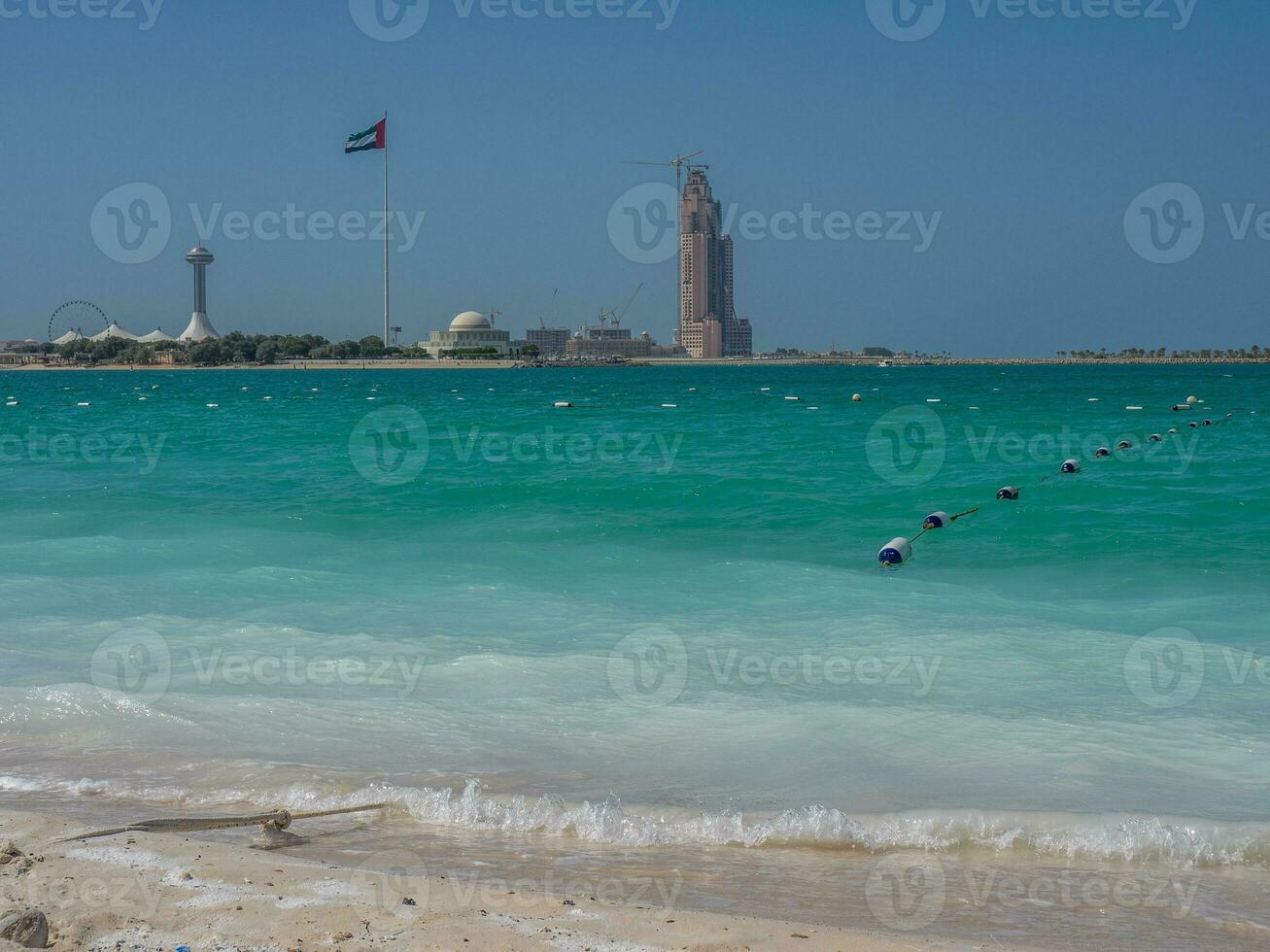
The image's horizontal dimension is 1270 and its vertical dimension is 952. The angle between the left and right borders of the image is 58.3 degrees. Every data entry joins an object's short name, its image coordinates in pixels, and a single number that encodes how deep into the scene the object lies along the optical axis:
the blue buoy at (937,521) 17.84
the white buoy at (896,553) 15.11
